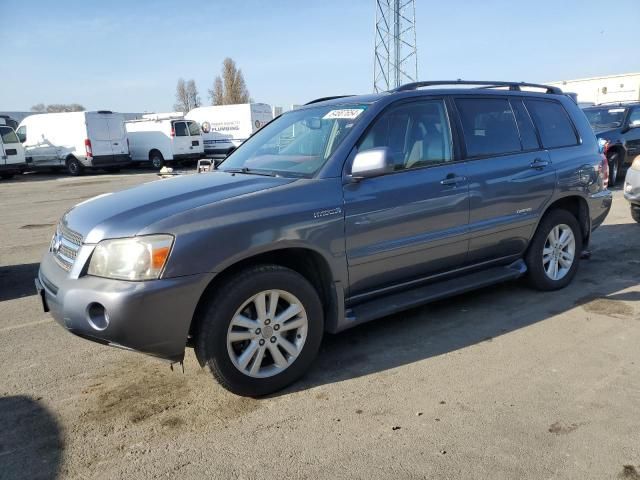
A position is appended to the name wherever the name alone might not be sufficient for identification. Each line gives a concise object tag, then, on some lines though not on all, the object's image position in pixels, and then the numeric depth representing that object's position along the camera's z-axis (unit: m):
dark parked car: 11.48
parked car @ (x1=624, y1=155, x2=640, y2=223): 7.29
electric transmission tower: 37.62
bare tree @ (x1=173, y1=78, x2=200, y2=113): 85.88
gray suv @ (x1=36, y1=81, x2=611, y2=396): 2.84
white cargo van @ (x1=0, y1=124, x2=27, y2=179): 19.28
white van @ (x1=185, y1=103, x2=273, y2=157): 24.22
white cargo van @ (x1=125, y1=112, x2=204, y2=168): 22.30
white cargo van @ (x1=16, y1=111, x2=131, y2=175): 20.78
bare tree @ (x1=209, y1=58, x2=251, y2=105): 66.31
